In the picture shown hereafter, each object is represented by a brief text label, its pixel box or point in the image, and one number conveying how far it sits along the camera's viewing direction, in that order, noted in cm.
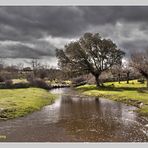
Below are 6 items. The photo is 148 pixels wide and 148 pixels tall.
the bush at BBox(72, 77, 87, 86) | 5129
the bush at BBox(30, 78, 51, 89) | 3972
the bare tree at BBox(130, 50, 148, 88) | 3033
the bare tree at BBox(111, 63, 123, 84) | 4283
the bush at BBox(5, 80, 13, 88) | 3376
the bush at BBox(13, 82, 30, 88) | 3492
